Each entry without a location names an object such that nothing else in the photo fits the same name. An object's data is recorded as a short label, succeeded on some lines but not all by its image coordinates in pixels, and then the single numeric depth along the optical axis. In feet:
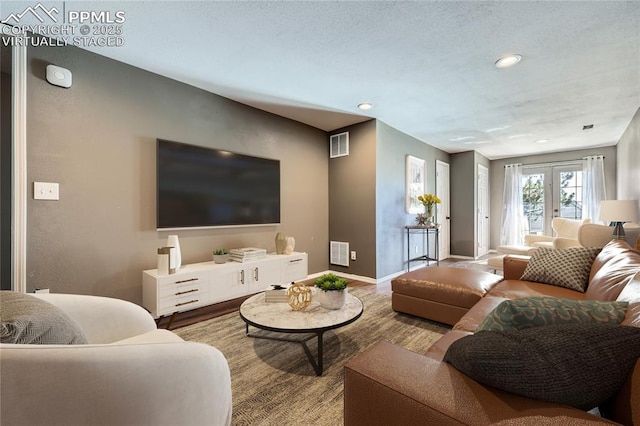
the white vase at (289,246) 11.46
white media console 7.67
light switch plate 6.61
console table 14.24
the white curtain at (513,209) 20.25
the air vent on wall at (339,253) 13.79
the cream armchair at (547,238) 12.64
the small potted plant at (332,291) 6.03
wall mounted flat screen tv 8.67
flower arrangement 14.74
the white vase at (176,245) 8.16
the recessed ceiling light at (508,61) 7.45
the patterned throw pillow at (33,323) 2.48
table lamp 9.91
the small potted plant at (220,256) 9.51
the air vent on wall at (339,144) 13.66
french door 18.62
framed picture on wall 14.89
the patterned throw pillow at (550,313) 2.76
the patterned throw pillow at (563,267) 6.73
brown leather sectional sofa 2.00
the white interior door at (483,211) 19.63
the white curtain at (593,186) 17.36
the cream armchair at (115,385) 2.11
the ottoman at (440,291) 7.20
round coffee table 5.28
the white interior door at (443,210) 18.29
